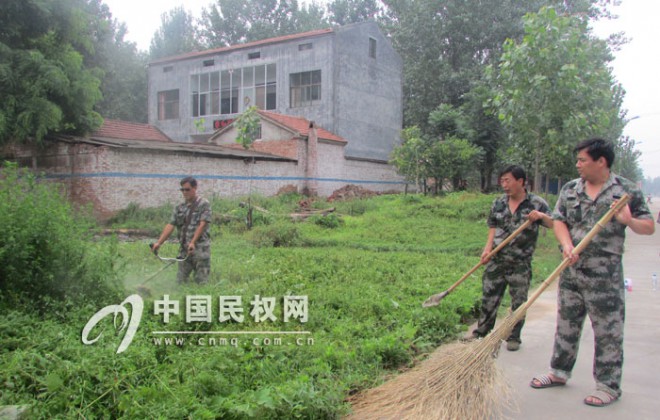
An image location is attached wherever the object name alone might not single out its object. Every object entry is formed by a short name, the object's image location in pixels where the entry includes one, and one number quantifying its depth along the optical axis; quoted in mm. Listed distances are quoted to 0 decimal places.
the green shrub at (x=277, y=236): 10811
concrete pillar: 20828
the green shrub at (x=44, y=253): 4227
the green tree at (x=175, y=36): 36438
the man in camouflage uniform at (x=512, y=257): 4527
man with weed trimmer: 5500
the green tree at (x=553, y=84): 10555
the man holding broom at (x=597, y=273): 3426
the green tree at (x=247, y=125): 16109
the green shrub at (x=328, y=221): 13656
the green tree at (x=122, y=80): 29494
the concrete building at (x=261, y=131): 14688
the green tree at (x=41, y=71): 13203
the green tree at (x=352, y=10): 36562
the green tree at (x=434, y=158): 20953
